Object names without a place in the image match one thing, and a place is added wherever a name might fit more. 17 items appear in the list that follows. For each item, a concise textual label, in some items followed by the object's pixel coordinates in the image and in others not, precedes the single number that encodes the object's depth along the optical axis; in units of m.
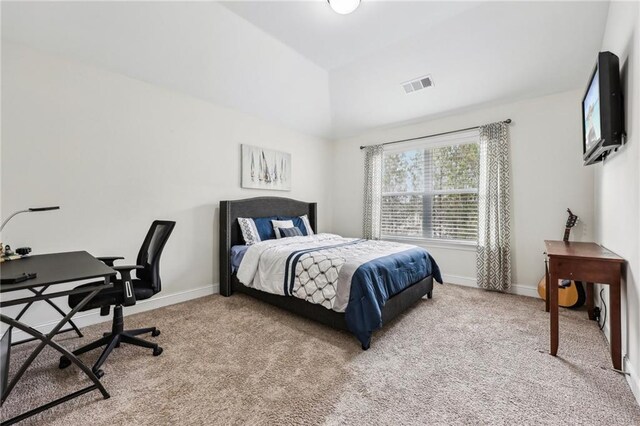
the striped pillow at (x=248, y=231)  3.55
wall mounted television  1.76
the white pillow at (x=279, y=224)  3.89
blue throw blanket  2.10
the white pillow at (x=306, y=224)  4.40
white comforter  2.32
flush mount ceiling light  2.42
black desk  1.29
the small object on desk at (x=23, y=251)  1.97
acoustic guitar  2.87
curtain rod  3.54
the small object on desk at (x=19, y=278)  1.31
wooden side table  1.78
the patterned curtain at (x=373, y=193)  4.74
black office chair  1.86
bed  2.39
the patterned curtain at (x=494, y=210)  3.51
